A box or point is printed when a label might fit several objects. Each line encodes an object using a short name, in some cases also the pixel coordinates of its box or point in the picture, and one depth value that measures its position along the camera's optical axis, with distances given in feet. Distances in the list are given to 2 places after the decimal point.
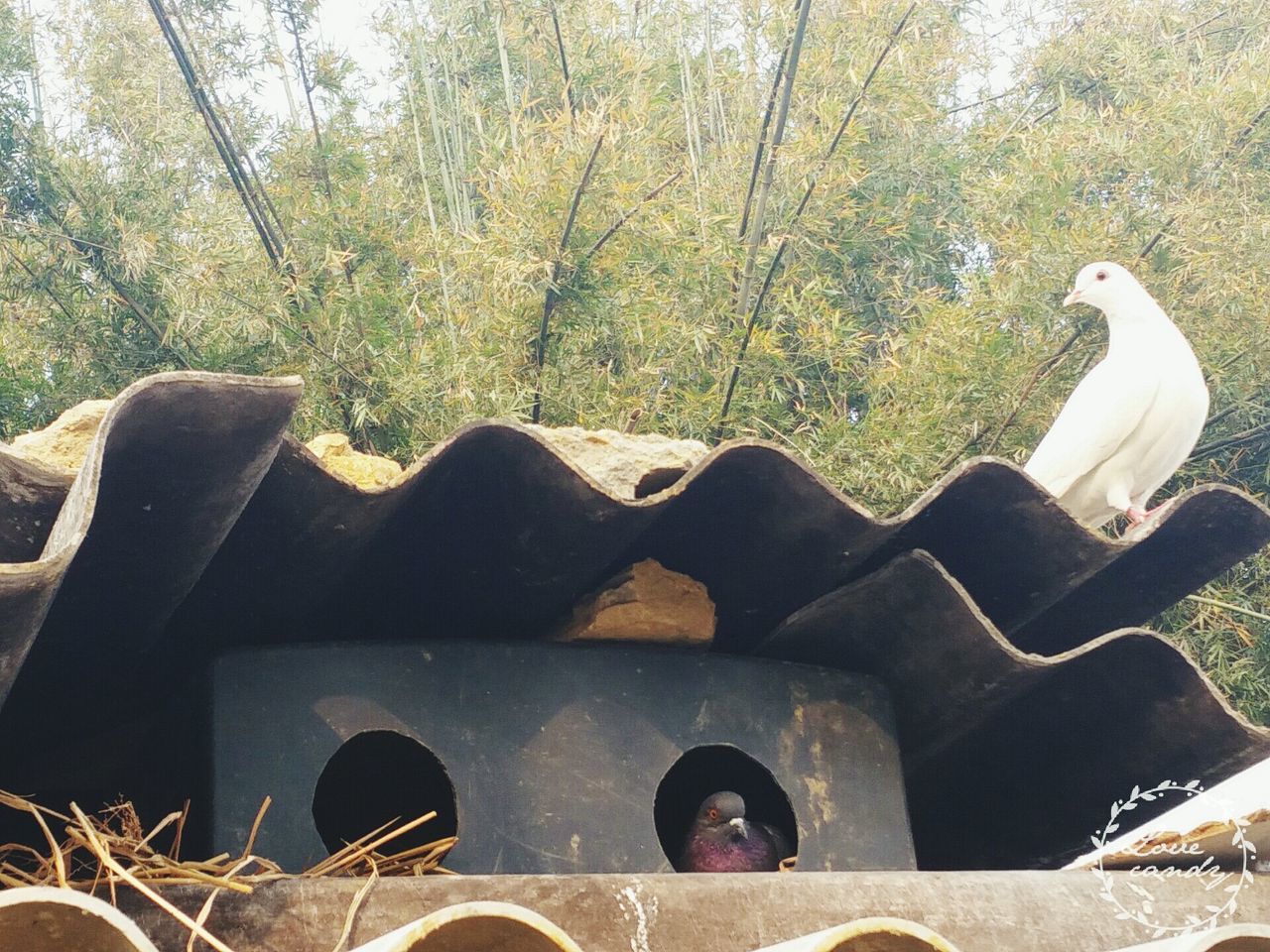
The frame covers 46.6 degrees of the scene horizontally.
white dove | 11.17
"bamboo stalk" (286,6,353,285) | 14.99
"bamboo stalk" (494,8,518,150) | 13.65
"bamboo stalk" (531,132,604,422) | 11.26
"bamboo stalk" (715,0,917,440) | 12.40
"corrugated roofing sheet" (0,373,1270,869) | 6.05
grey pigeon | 9.17
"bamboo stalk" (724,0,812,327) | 10.28
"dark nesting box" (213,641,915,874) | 7.11
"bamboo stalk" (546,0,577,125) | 13.92
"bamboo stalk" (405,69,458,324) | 13.11
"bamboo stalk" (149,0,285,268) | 11.79
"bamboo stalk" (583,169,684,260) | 11.93
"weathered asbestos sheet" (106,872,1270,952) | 5.48
